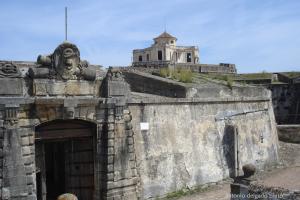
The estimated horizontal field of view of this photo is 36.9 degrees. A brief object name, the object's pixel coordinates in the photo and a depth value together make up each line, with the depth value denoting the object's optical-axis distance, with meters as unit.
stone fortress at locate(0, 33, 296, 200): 11.20
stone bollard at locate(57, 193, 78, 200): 6.59
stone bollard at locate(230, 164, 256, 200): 10.25
